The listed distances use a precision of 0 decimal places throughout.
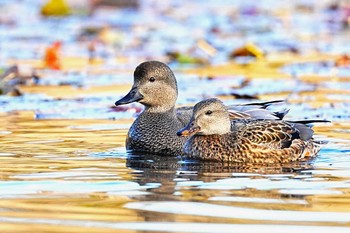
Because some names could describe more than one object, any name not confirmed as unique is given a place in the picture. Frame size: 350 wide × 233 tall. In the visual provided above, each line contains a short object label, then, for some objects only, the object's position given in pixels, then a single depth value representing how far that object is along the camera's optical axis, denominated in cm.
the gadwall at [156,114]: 1994
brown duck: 1852
